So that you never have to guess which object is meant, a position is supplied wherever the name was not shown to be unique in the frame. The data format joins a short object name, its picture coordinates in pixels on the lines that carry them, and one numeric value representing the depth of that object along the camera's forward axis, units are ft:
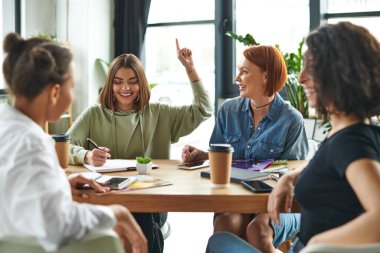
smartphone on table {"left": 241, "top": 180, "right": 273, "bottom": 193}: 5.43
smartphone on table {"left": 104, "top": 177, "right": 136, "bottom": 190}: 5.62
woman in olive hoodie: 7.95
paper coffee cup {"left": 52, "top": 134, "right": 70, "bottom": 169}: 6.56
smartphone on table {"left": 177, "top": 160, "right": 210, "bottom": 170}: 6.74
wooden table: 5.31
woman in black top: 3.88
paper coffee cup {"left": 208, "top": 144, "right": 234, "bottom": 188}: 5.63
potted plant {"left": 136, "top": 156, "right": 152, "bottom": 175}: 6.32
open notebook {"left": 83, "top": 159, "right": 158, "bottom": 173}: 6.52
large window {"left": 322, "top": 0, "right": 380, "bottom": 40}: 13.71
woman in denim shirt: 7.47
